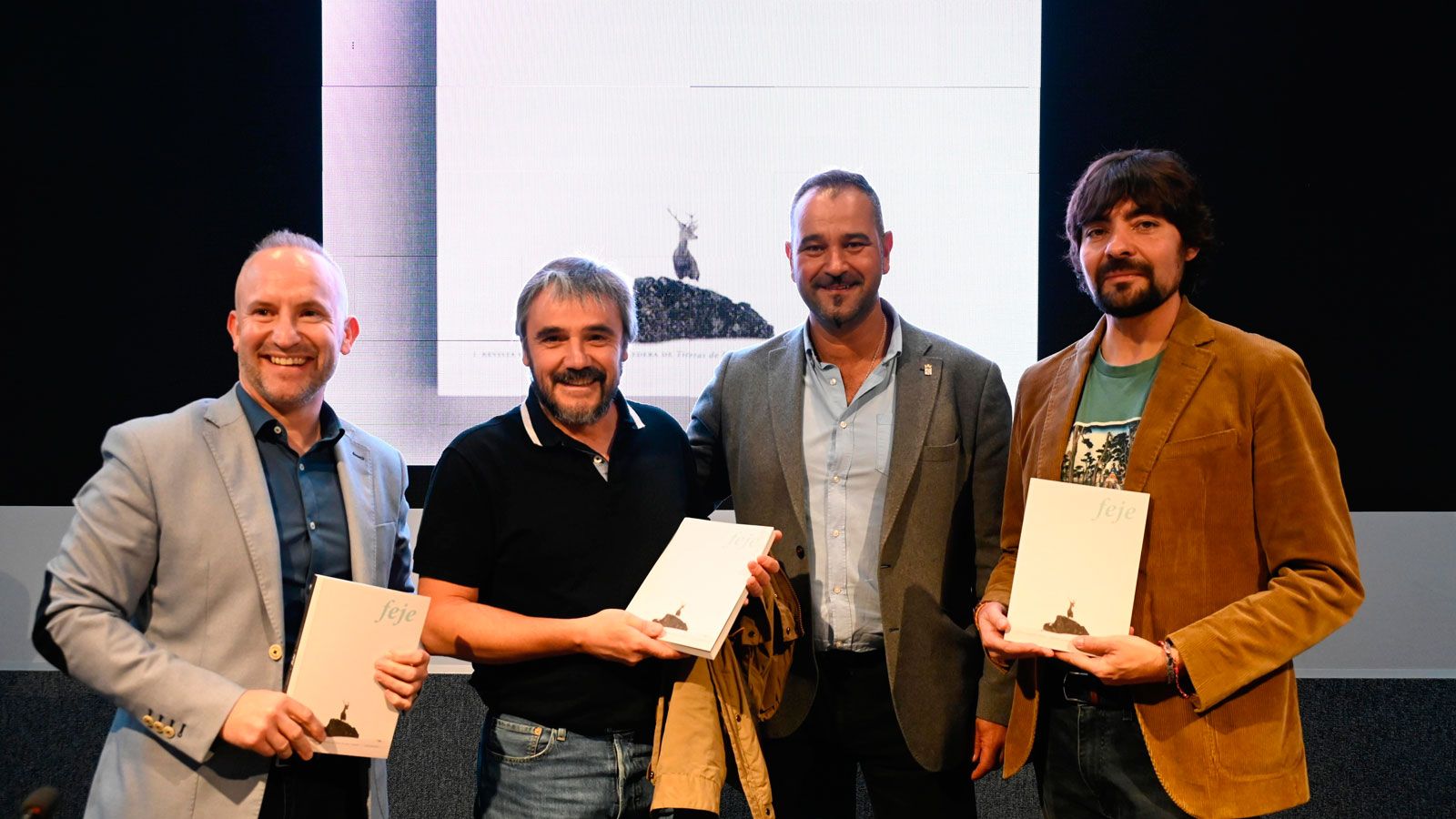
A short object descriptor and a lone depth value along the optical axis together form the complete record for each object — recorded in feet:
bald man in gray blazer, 5.48
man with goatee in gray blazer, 7.41
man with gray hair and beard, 6.10
